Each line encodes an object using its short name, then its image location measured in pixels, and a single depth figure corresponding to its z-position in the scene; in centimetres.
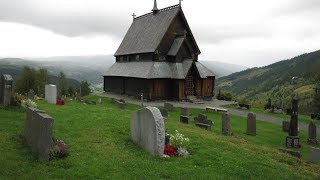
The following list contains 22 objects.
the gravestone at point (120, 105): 2226
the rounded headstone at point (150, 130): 869
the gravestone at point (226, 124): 1530
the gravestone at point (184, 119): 1729
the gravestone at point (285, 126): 1865
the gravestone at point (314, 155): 1105
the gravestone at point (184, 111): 1836
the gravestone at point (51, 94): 1862
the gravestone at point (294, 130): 1519
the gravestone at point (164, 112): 1910
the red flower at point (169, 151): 901
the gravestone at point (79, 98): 2485
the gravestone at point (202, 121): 1618
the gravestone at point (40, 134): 761
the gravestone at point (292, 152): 1151
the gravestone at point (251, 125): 1653
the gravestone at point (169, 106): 2350
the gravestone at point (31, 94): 2221
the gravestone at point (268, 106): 2857
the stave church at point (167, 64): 2932
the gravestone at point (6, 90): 1356
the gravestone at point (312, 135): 1591
